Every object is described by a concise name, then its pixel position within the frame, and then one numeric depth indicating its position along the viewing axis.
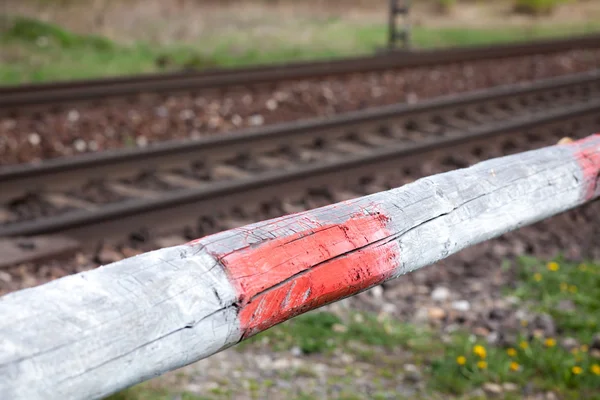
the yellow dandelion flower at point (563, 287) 4.46
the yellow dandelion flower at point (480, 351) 3.62
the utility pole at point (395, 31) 13.34
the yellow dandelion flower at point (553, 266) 4.74
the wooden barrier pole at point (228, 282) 1.13
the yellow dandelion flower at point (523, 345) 3.76
